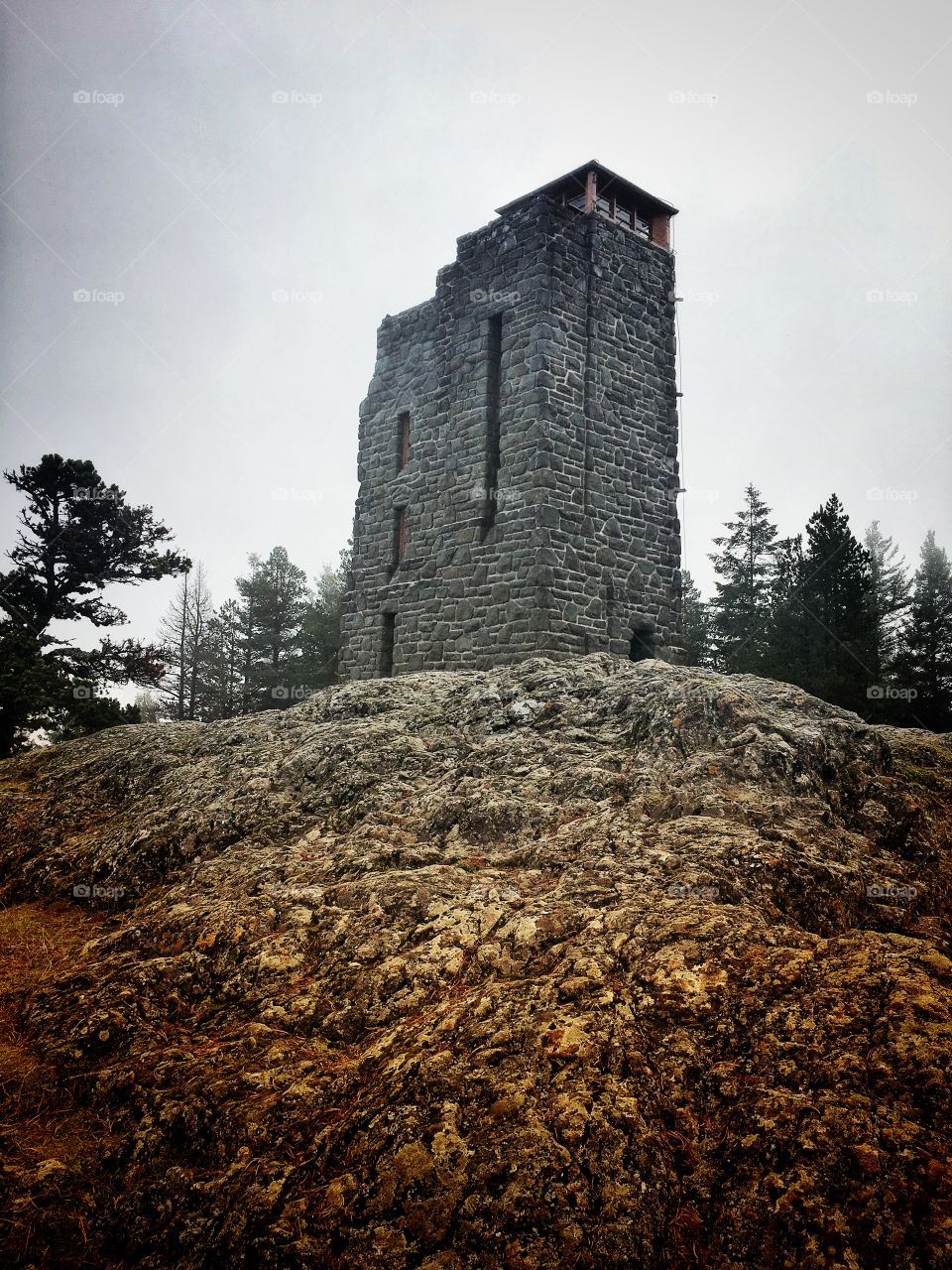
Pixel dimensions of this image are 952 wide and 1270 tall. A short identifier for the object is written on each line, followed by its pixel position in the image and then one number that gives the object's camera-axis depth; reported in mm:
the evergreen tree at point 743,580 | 31109
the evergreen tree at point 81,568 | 18172
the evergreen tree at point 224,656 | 36250
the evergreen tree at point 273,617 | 35438
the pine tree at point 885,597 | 22500
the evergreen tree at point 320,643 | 32406
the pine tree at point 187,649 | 34562
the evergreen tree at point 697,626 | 29923
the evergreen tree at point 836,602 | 21422
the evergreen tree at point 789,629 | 22053
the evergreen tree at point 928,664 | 20922
